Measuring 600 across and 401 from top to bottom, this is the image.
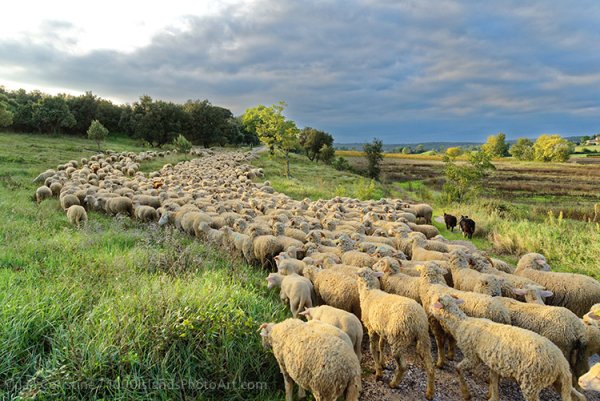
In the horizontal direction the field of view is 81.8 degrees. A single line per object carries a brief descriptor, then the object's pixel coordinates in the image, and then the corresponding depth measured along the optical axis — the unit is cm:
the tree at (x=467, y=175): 2473
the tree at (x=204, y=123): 6619
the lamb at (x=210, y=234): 1059
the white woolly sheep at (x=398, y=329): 475
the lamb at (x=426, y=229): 1279
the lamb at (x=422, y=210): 1686
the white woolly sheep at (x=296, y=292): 620
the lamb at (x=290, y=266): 748
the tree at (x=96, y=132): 4047
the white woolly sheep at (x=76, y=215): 1227
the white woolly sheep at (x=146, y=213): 1401
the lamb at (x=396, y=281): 617
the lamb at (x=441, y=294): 520
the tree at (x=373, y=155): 5338
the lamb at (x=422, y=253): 848
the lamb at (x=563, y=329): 480
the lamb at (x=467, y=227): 1459
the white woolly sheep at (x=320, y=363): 374
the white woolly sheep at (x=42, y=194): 1645
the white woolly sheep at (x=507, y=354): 391
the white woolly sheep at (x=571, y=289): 634
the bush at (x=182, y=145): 4622
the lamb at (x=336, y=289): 621
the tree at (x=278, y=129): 3909
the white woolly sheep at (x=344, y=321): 480
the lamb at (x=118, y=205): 1476
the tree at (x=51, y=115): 5084
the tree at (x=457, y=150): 3976
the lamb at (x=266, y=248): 938
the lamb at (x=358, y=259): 792
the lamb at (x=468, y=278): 611
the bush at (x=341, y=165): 5925
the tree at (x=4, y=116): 4131
